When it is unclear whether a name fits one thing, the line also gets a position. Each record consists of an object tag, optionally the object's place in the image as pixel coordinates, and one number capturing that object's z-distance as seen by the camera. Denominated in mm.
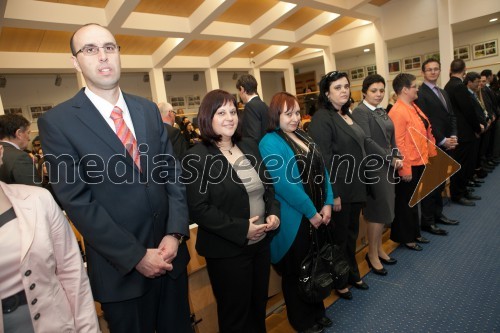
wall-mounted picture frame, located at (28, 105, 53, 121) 10570
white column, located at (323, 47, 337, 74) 12984
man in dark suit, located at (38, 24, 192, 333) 1230
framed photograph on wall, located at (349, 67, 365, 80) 14539
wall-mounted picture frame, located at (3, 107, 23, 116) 10046
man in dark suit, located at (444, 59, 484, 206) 4094
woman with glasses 3020
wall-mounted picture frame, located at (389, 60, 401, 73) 13121
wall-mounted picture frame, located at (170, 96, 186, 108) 13750
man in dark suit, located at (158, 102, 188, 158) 3354
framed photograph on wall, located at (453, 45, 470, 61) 11281
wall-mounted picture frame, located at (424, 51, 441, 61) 11841
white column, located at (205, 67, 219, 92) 11886
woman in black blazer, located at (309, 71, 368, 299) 2342
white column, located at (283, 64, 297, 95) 15055
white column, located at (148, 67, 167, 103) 10430
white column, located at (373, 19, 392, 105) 11031
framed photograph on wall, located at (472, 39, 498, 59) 10664
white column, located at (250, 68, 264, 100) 13375
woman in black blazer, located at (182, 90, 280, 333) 1648
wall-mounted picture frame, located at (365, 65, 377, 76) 14101
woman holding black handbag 2016
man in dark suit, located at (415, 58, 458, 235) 3566
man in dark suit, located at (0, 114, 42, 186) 2256
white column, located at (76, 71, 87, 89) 8930
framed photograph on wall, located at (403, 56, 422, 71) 12391
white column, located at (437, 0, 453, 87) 9164
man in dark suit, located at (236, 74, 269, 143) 3258
